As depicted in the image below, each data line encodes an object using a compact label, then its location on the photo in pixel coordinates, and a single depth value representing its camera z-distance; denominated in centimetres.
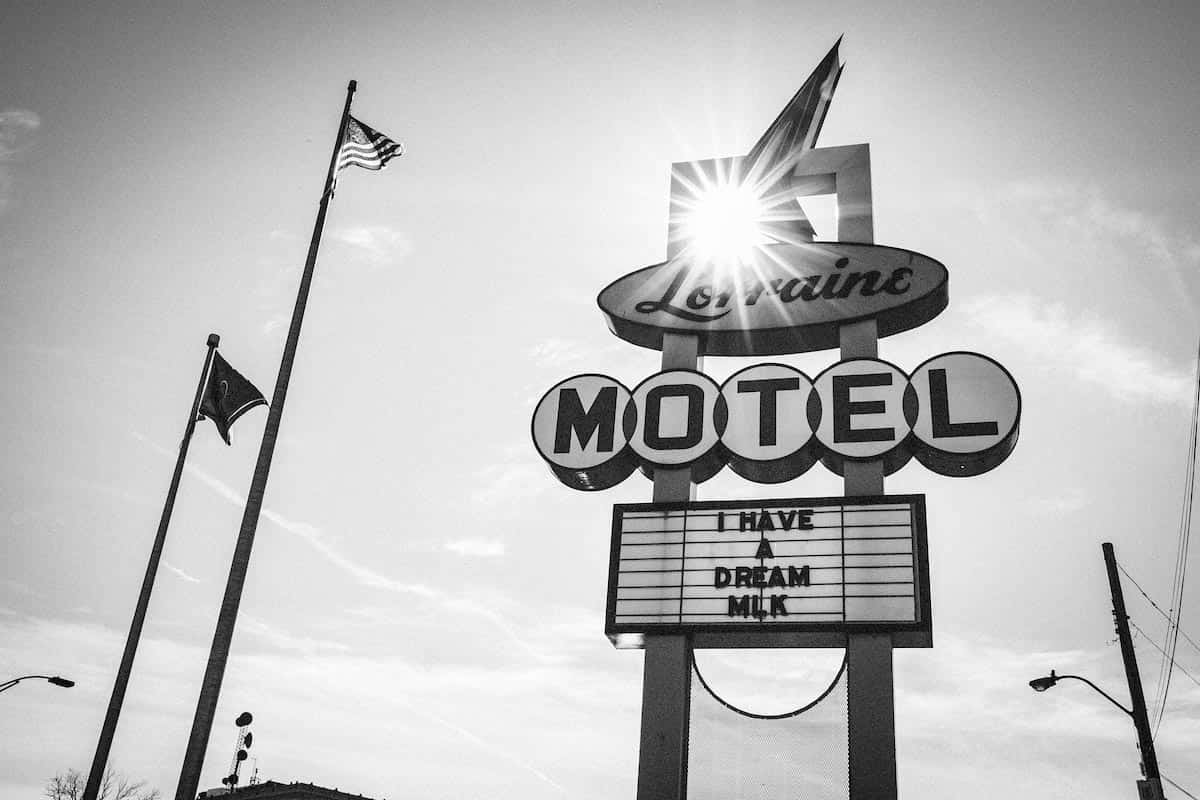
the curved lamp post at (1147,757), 1459
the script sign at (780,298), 1379
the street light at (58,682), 2455
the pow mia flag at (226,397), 1739
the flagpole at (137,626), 1684
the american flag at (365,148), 1586
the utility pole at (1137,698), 1468
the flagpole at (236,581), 1114
